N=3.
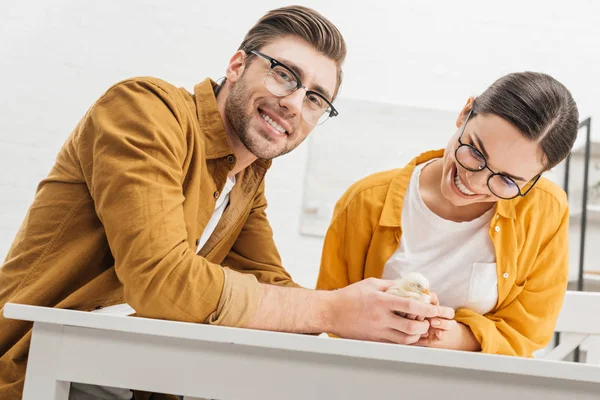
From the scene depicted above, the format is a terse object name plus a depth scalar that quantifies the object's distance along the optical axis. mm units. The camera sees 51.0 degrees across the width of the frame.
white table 757
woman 1481
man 1064
